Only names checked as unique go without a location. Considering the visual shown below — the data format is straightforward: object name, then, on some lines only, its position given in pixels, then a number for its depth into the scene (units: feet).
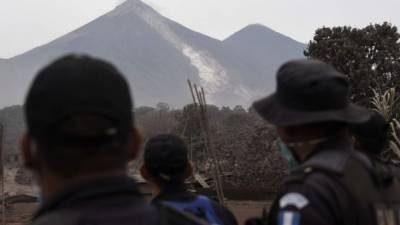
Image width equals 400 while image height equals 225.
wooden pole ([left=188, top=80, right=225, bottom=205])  43.10
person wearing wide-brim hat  14.15
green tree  108.51
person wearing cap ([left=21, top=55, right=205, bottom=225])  12.84
